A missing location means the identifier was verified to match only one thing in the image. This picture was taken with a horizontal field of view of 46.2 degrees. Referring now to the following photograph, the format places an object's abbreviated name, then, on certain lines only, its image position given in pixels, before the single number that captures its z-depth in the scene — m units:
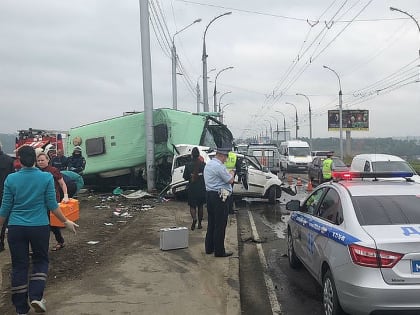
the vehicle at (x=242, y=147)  42.41
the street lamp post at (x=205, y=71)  32.37
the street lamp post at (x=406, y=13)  26.03
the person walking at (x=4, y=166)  7.38
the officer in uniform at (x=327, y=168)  20.16
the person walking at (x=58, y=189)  7.69
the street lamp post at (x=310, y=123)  59.62
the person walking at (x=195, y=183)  10.40
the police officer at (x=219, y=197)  8.02
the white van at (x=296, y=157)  39.88
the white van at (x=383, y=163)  16.64
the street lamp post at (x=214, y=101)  48.78
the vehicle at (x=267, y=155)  32.75
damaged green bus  19.11
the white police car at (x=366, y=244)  4.30
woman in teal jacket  4.87
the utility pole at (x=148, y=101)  18.25
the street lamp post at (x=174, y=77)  28.60
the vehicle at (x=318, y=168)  25.14
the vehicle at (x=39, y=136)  23.02
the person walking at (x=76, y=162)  14.64
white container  8.34
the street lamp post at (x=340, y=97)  44.72
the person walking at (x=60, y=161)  12.89
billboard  73.00
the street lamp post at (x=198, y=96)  48.64
